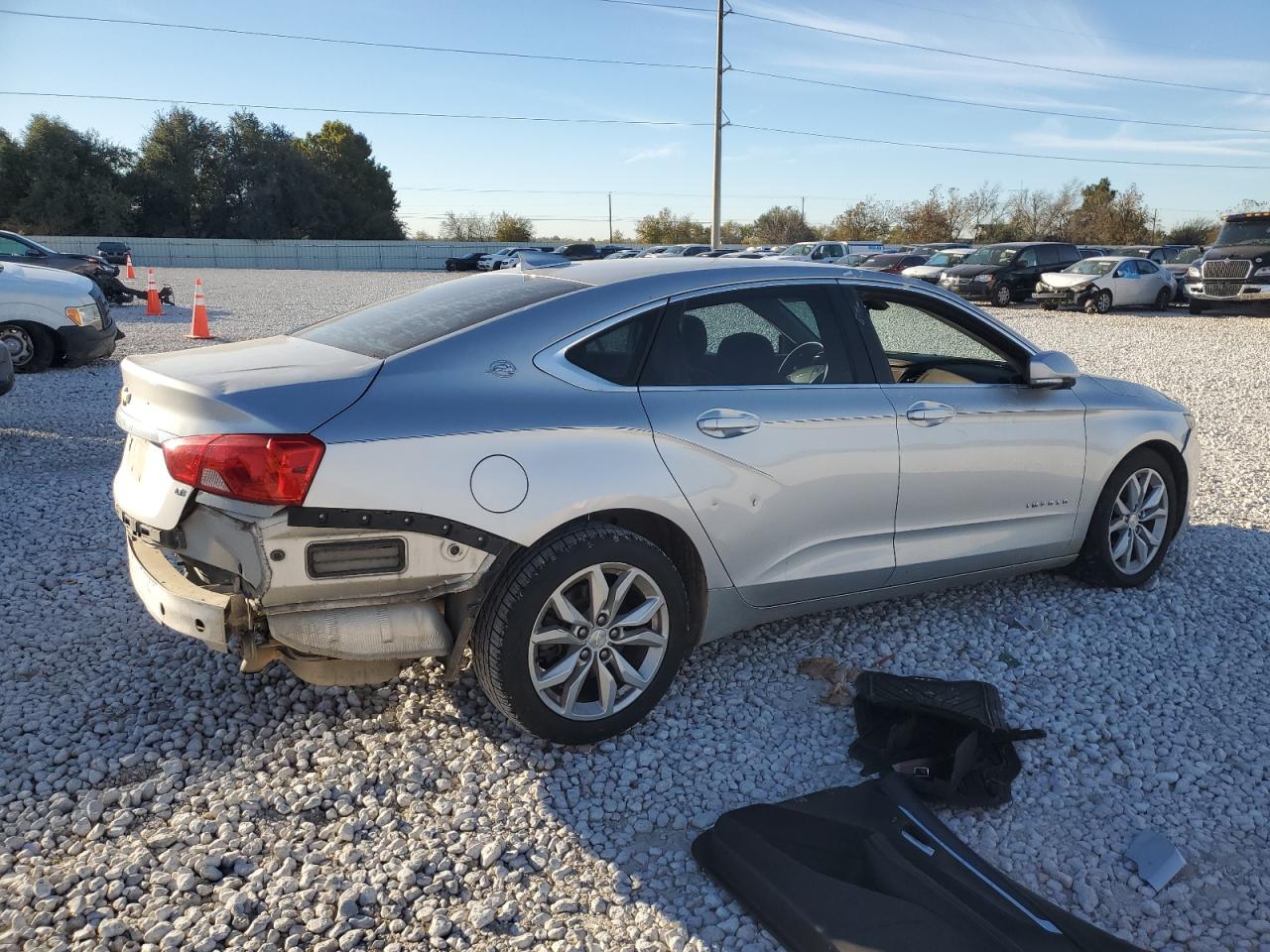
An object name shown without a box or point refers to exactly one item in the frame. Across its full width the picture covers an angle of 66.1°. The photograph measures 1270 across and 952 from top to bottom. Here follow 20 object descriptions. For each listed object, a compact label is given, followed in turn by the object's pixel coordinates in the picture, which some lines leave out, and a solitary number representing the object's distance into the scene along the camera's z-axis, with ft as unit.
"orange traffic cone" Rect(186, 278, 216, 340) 47.42
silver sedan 9.60
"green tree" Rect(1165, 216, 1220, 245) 213.87
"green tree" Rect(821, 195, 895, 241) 226.79
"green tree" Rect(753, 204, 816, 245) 229.86
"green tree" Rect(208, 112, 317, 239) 198.49
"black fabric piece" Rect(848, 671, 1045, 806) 10.29
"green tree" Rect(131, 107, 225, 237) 192.24
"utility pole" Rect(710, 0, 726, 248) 133.80
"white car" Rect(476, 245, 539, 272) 145.28
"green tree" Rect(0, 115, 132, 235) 179.32
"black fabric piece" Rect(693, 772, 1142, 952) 7.79
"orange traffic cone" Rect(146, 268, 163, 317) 60.54
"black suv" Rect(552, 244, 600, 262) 129.60
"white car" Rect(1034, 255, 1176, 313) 77.30
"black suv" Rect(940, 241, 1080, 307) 82.99
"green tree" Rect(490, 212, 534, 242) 254.88
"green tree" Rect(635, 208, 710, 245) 256.52
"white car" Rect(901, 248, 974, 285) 89.02
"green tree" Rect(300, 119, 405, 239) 211.20
